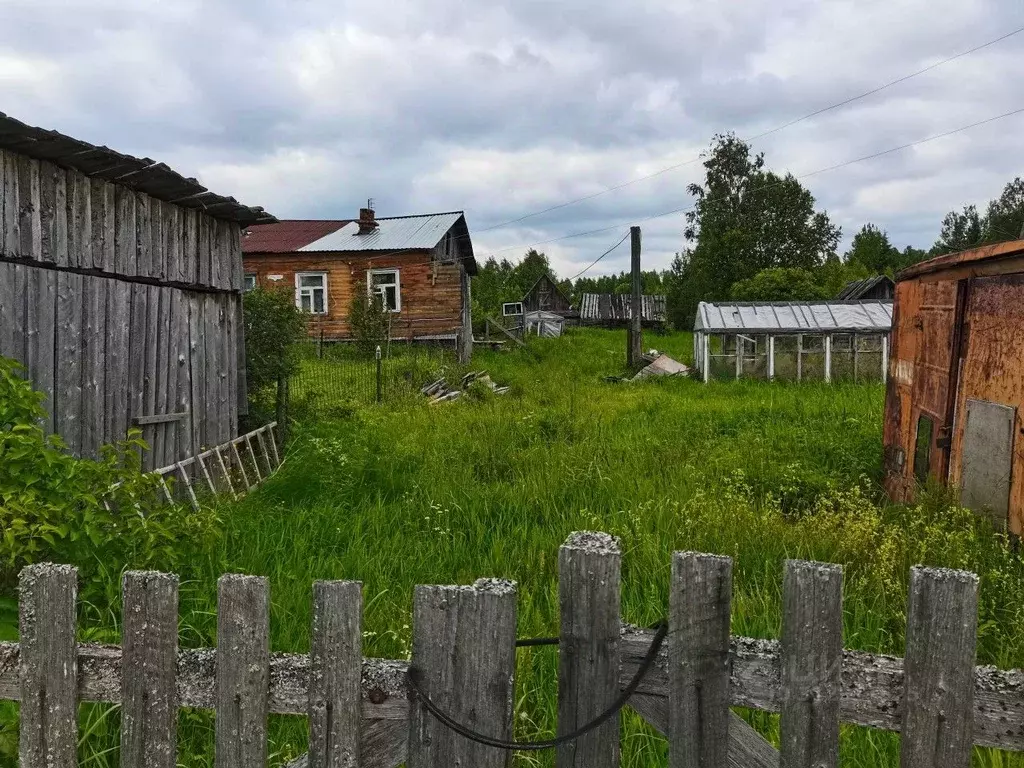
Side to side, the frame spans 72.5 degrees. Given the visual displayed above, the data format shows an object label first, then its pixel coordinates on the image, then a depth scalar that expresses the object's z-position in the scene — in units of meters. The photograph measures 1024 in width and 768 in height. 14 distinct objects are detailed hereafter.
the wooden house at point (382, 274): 23.55
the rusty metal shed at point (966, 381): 5.58
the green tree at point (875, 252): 65.19
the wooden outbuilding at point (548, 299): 57.97
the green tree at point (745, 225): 40.28
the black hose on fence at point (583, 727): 1.49
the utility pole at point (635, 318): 24.25
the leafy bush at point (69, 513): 3.36
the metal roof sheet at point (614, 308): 55.72
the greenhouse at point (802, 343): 19.94
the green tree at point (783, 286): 34.12
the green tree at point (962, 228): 65.13
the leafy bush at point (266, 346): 10.30
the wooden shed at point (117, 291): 5.63
